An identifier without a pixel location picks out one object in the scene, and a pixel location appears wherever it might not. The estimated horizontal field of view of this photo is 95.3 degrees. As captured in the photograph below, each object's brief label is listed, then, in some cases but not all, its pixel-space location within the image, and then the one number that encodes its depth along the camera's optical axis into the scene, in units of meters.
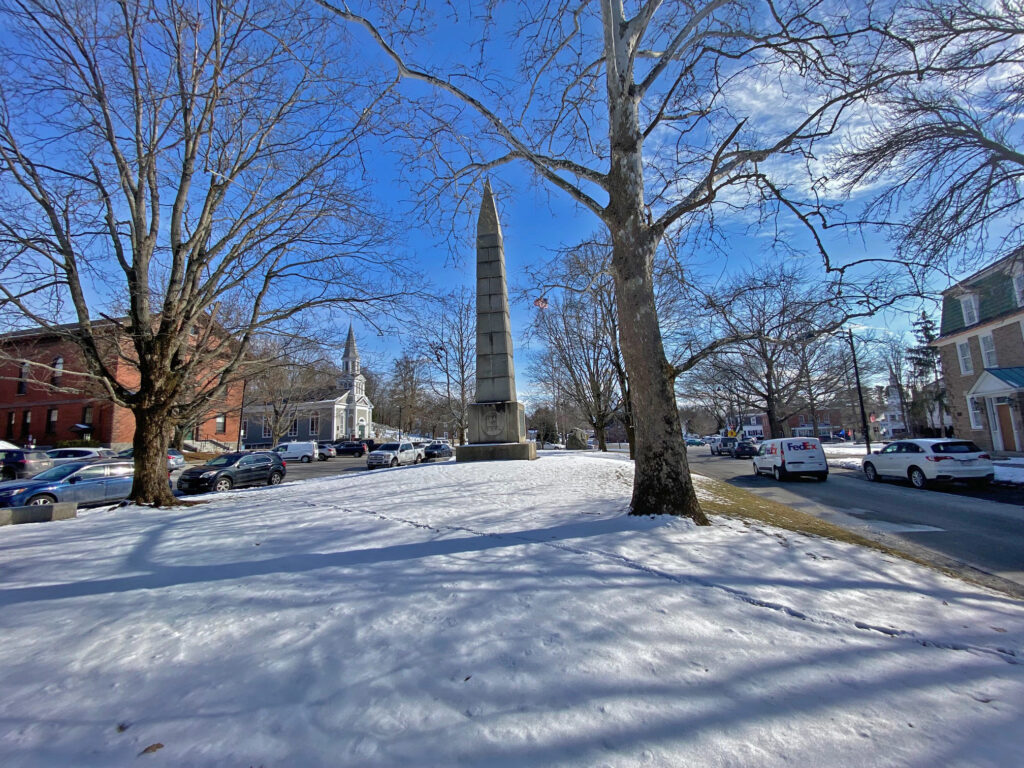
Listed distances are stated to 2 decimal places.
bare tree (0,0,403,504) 8.23
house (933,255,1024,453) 21.00
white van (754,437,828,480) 16.44
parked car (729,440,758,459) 33.38
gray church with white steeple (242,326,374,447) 54.62
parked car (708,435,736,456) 37.66
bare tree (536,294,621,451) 25.23
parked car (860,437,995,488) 12.95
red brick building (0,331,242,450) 34.34
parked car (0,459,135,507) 11.98
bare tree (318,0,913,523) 6.04
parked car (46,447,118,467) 24.23
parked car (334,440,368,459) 43.00
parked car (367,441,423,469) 26.33
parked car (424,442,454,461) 31.04
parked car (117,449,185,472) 23.92
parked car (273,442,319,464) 36.50
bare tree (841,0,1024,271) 7.59
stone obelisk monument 14.47
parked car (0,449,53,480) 20.58
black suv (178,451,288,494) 15.34
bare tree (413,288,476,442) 32.06
